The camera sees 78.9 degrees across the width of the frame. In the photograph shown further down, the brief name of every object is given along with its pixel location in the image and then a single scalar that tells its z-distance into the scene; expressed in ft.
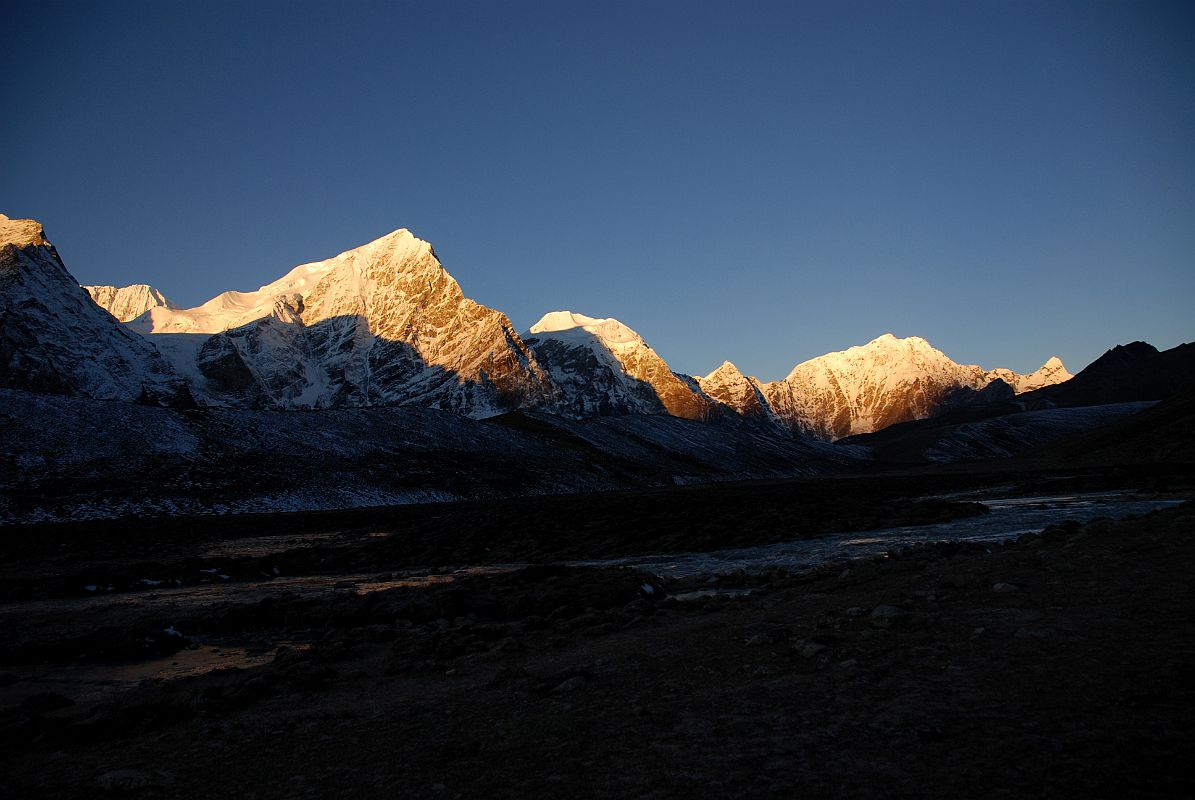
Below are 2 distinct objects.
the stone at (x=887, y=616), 38.17
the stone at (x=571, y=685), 33.39
